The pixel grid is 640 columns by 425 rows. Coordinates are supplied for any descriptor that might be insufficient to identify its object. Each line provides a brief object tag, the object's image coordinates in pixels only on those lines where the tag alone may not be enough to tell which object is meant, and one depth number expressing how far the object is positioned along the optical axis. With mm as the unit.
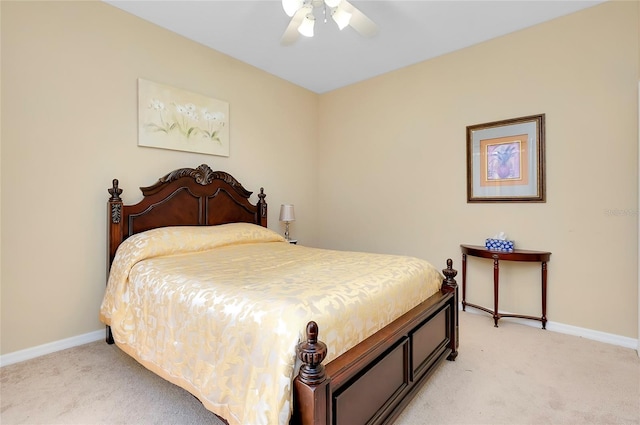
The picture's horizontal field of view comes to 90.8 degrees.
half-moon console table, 2842
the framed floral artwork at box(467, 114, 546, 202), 3000
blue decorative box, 3006
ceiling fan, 2205
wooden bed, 1149
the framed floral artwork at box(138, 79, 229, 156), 2961
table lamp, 3963
